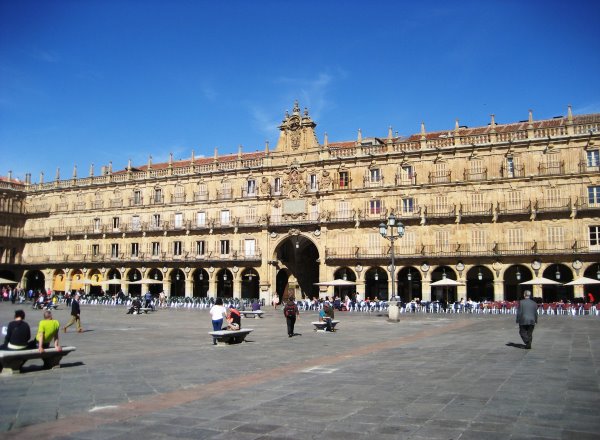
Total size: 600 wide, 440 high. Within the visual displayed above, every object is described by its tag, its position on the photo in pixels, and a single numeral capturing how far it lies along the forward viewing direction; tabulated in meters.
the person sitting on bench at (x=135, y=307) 35.09
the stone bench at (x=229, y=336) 16.56
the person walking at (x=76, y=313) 21.39
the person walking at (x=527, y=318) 15.05
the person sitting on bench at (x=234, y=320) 17.58
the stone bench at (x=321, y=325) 21.94
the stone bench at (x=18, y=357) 10.50
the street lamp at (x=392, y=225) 28.20
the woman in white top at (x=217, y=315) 18.14
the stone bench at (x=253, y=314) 31.86
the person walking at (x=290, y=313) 19.34
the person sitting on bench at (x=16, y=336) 11.05
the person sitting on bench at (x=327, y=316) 21.64
